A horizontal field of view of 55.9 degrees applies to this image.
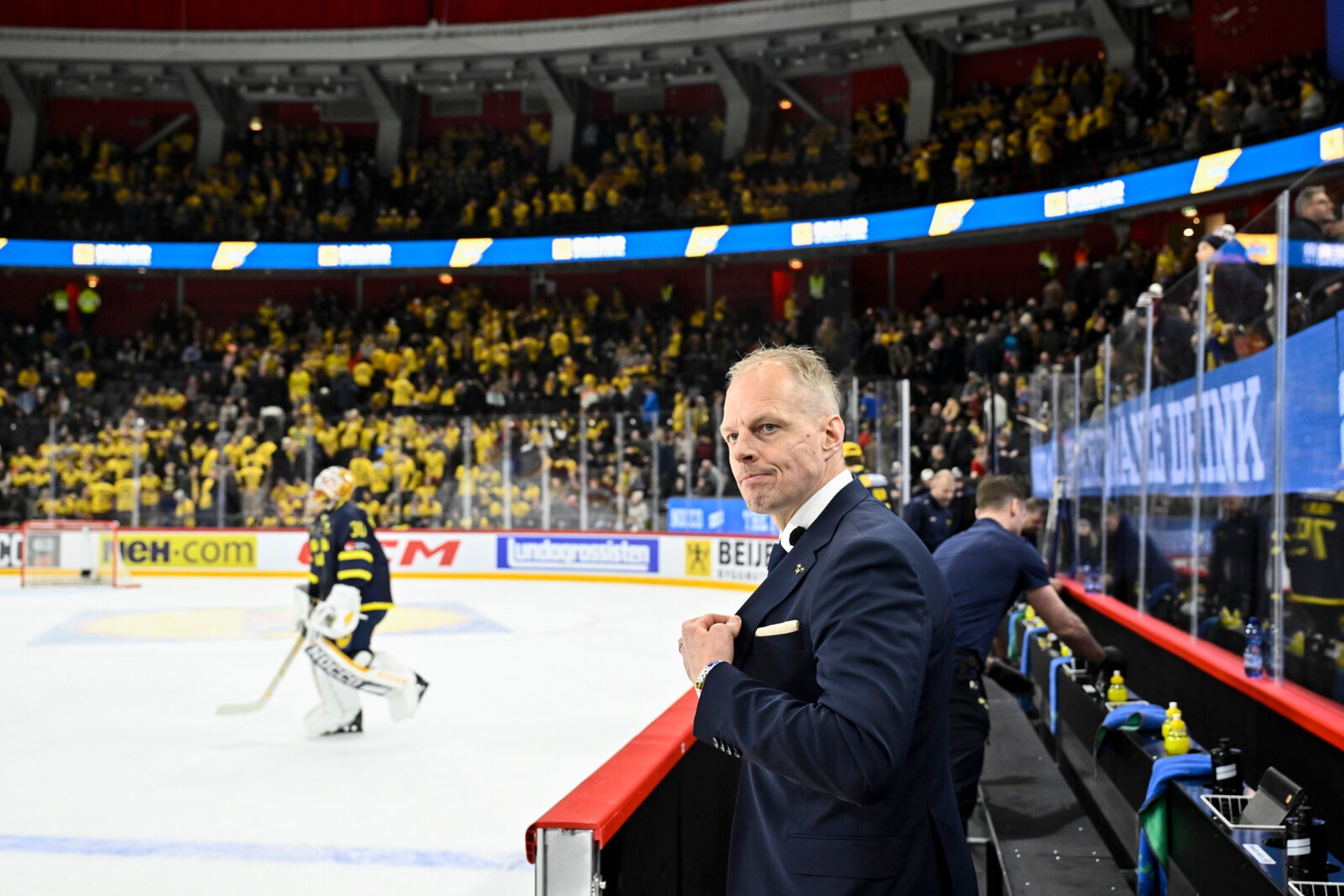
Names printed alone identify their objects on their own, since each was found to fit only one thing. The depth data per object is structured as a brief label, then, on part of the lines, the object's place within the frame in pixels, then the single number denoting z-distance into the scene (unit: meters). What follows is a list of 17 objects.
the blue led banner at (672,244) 19.55
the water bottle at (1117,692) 5.39
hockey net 18.17
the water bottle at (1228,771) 3.83
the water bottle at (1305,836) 3.01
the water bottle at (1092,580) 7.91
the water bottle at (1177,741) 4.42
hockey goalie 7.42
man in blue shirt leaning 4.53
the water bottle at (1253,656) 4.11
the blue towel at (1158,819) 3.96
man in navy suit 1.77
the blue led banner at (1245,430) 3.39
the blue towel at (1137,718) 4.88
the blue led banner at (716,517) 17.31
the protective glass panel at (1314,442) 3.37
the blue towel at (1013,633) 9.20
